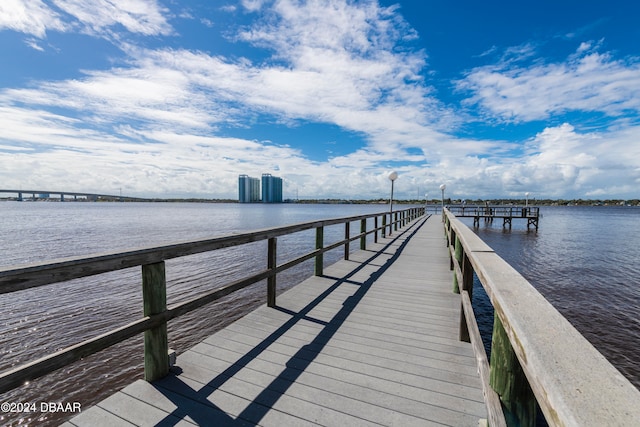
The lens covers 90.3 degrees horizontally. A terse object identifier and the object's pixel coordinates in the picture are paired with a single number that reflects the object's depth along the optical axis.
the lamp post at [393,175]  14.35
